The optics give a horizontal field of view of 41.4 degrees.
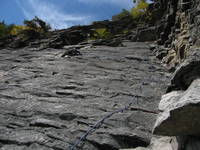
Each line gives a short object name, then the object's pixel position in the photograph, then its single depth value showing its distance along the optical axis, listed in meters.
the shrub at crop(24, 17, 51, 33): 36.56
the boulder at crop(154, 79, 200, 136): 4.31
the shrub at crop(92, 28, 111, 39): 25.48
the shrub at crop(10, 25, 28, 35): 38.94
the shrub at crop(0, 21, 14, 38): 38.28
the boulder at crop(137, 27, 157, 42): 20.62
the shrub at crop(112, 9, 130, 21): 38.11
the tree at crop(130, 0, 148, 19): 30.61
